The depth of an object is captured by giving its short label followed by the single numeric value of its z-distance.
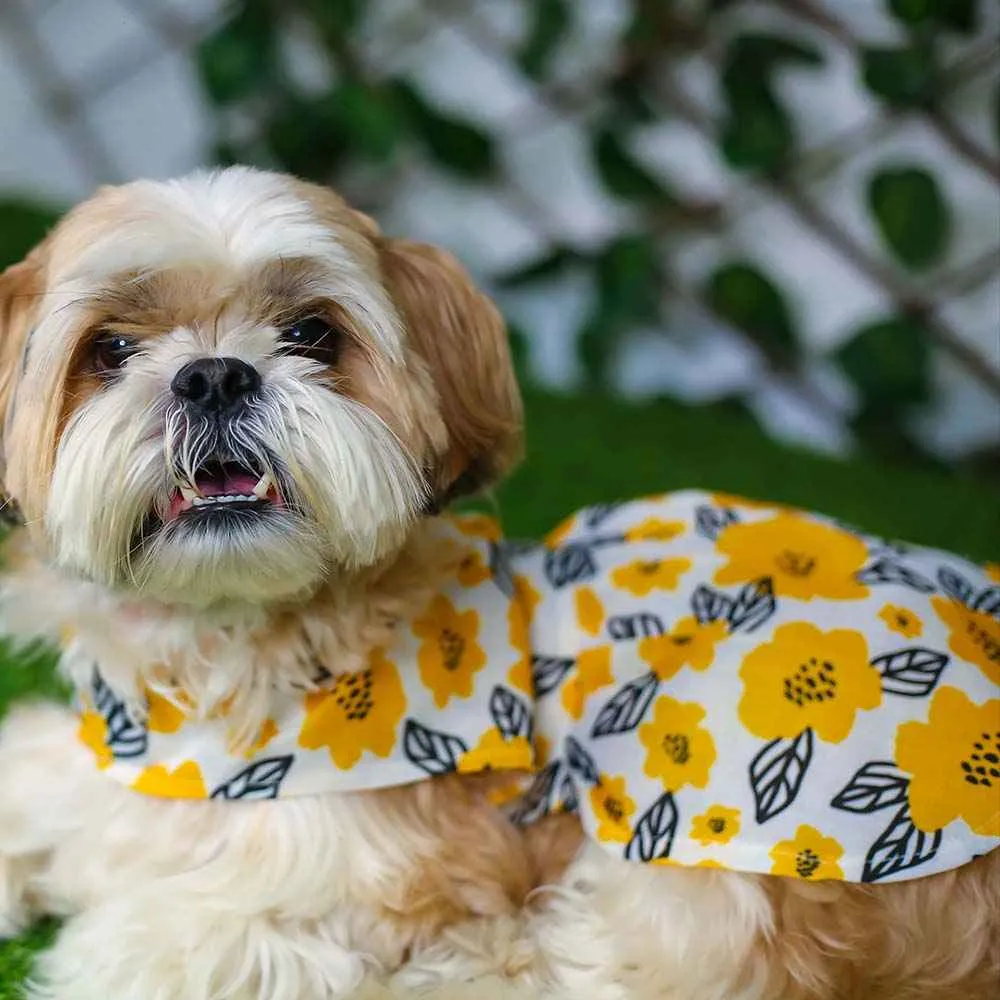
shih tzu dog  1.17
